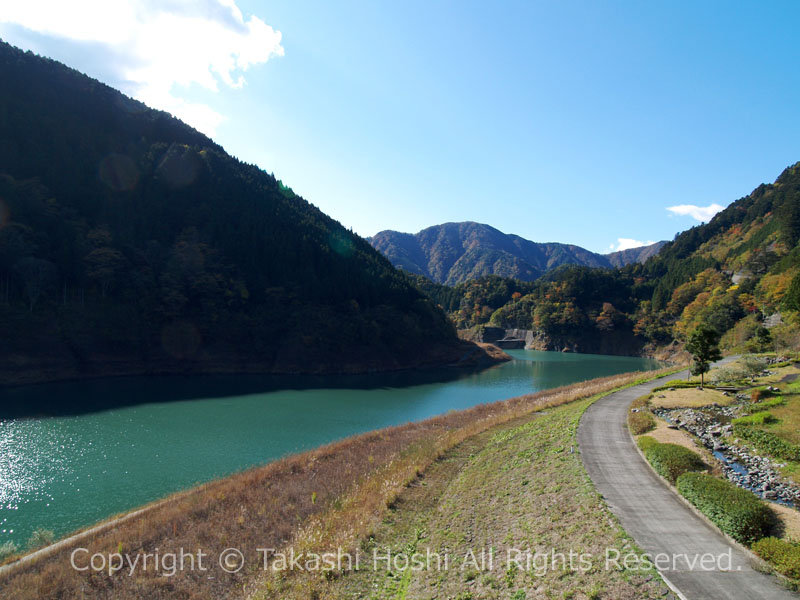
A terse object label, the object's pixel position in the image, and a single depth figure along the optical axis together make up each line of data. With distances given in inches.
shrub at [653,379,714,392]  1244.1
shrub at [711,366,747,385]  1269.7
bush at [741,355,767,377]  1311.5
